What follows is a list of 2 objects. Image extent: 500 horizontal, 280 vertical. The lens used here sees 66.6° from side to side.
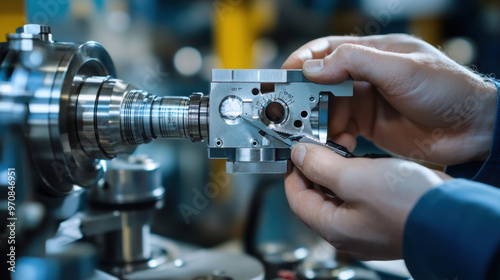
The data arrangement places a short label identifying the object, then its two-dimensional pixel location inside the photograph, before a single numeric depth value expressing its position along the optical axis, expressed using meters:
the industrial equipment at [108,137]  0.46
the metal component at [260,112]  0.53
